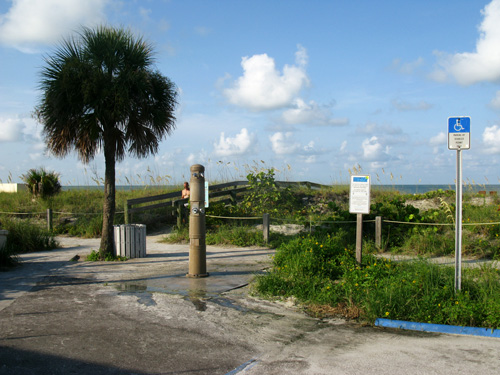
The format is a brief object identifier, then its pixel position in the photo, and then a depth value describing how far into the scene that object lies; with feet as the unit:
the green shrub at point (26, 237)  42.29
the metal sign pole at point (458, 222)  21.24
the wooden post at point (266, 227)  43.96
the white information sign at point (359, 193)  27.99
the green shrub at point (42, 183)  68.08
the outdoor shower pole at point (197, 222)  29.04
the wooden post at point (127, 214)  49.90
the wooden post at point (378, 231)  38.91
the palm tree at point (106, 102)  33.65
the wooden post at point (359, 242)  27.45
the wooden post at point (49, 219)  56.39
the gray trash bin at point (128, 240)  37.86
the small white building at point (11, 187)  100.94
